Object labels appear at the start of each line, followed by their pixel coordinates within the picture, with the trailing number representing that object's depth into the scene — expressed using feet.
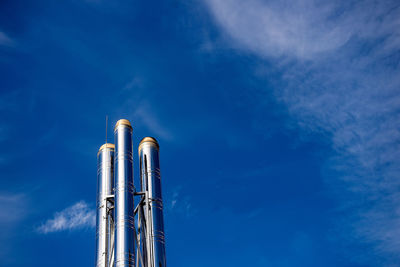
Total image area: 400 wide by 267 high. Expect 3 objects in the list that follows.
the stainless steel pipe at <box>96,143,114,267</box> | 132.98
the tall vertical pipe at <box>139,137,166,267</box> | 126.62
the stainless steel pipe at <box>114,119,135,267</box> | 118.83
